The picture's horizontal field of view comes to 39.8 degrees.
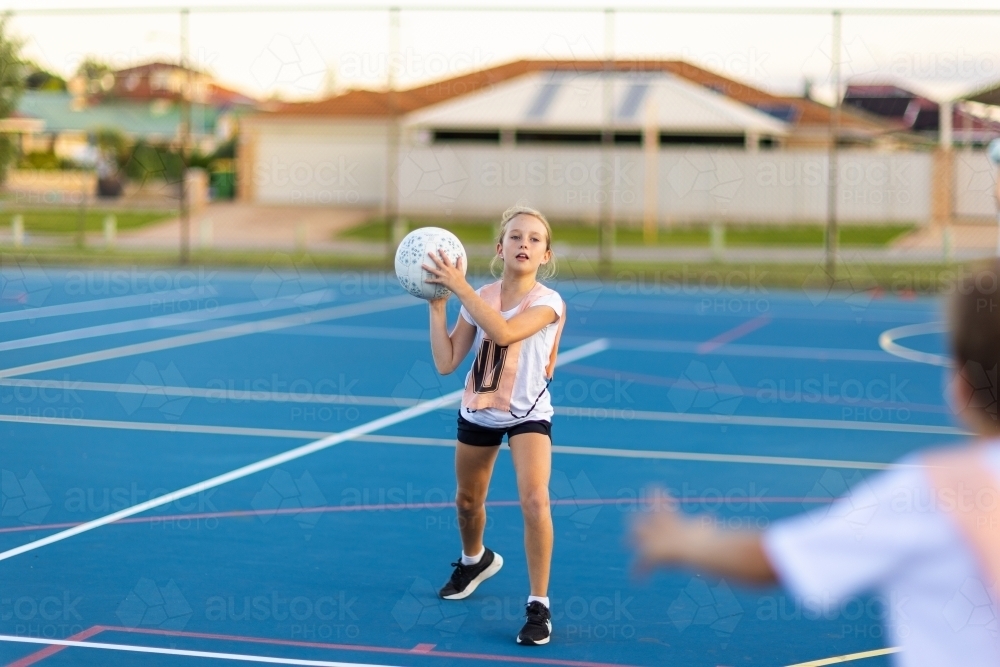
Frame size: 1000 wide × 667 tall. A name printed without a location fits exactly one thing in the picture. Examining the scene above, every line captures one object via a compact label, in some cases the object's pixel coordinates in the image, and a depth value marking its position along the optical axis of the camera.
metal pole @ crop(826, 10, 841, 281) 22.59
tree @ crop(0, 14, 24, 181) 27.25
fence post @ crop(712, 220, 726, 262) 30.12
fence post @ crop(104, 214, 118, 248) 31.94
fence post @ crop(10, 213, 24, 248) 29.11
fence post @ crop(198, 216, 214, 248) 31.14
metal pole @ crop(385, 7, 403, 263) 24.23
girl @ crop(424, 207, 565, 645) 5.78
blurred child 2.07
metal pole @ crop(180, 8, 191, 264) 24.86
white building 38.38
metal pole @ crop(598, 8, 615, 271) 23.58
